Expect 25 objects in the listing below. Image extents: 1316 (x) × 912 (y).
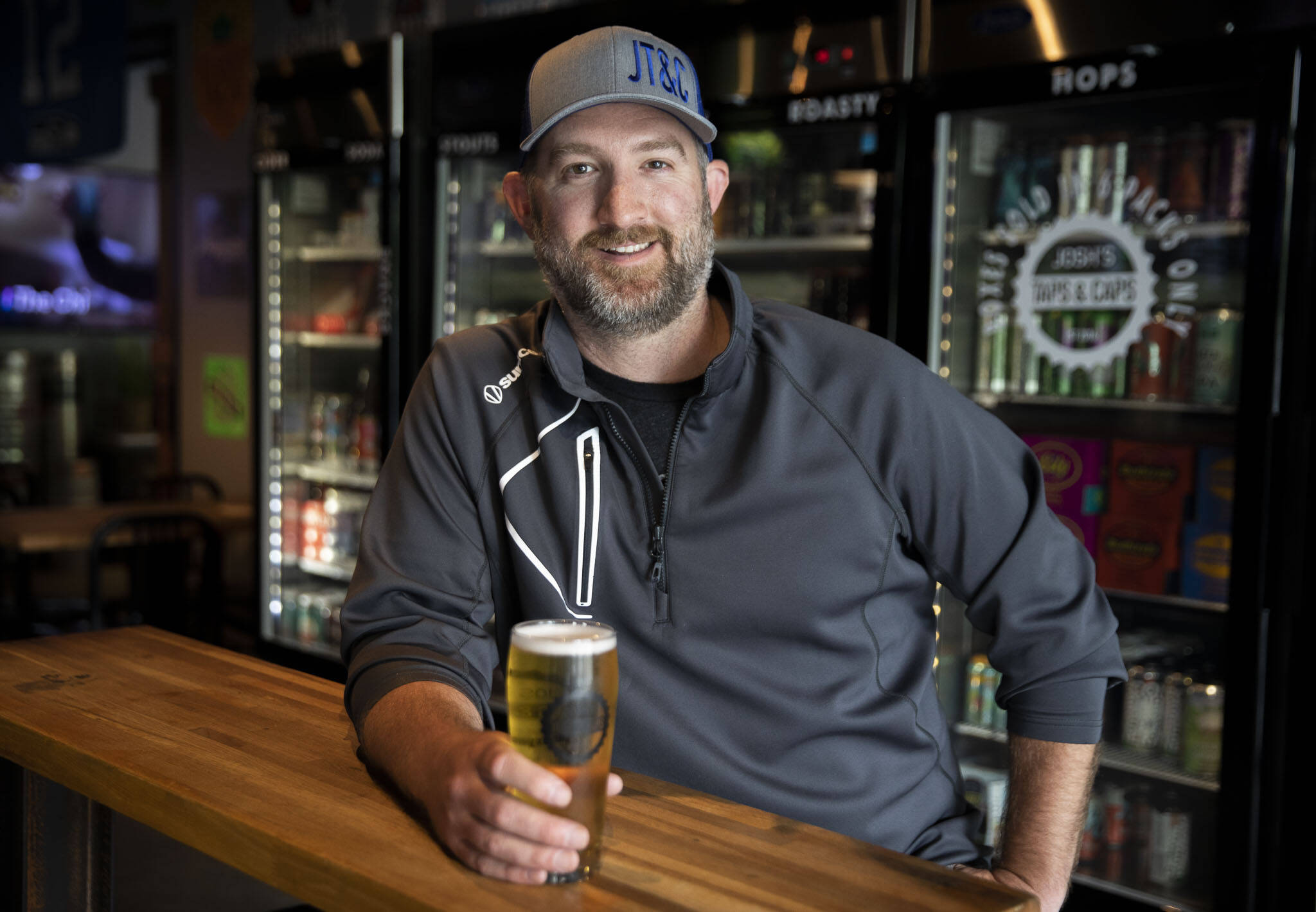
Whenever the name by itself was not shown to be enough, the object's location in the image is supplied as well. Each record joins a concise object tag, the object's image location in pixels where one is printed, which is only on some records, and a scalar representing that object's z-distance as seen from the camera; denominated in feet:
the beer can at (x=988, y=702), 10.41
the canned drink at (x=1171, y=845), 9.38
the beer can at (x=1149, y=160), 9.29
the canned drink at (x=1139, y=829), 9.73
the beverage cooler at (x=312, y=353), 14.98
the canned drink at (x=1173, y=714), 9.43
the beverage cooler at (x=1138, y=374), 8.25
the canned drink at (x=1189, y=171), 9.07
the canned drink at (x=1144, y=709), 9.55
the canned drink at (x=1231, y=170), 8.79
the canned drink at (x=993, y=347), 10.05
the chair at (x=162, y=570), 15.14
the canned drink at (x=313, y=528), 16.12
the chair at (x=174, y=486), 19.61
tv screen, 27.32
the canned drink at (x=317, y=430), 16.20
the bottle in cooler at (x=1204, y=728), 9.19
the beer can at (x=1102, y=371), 9.53
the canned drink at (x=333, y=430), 16.12
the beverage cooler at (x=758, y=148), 9.84
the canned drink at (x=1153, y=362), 9.30
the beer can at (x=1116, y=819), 9.87
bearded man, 5.08
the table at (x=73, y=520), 14.83
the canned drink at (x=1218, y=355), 8.96
